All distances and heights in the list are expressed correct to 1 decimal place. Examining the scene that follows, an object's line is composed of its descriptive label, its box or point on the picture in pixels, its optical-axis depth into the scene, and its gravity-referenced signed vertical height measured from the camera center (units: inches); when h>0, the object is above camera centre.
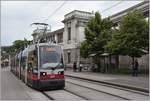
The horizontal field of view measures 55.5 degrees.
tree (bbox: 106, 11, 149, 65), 532.0 +77.2
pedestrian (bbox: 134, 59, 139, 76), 507.4 -41.4
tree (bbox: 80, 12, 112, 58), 696.7 +124.7
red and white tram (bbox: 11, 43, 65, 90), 314.9 -21.2
